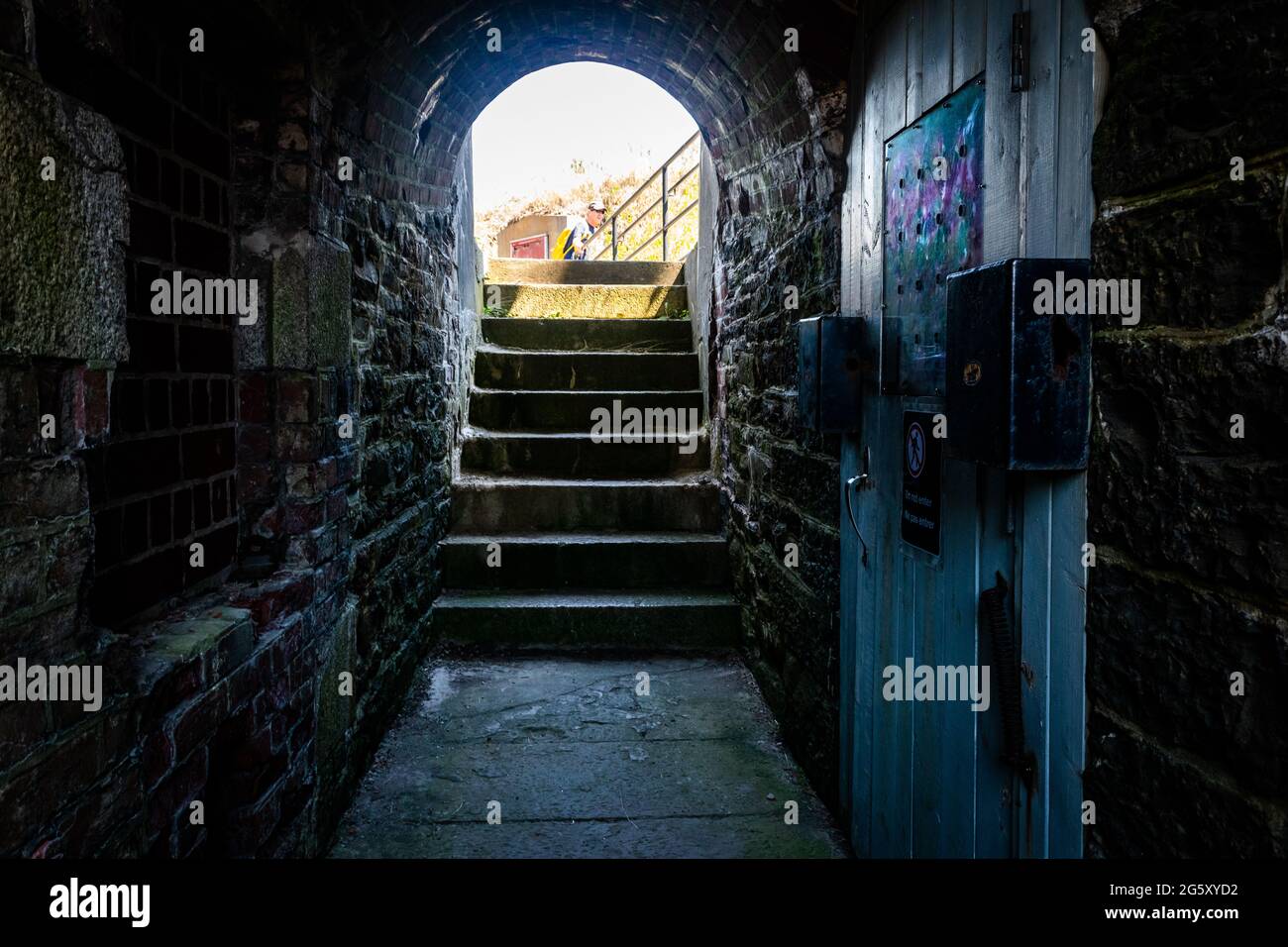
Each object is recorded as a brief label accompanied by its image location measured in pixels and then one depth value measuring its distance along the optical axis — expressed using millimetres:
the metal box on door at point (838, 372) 2588
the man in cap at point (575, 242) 12586
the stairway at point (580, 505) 4555
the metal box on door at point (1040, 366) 1417
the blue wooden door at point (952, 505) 1510
